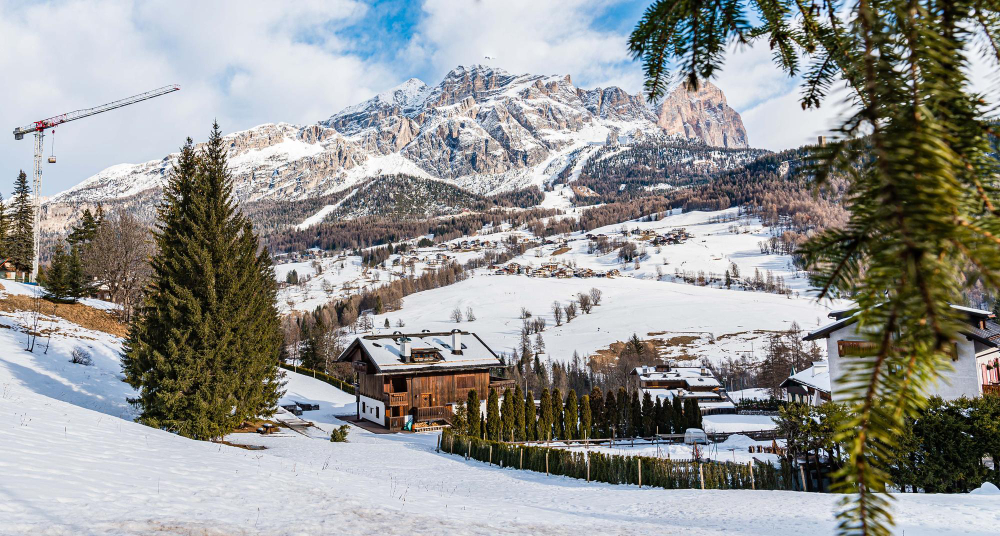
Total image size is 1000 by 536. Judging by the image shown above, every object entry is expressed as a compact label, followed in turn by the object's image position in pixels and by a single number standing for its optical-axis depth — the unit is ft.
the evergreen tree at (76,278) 138.51
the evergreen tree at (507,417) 100.01
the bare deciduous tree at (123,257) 136.15
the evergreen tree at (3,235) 179.02
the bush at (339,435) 85.66
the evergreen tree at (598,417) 107.76
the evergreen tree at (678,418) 109.91
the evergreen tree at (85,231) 199.35
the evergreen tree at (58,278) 132.87
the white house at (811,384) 105.09
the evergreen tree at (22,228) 206.80
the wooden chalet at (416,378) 123.24
